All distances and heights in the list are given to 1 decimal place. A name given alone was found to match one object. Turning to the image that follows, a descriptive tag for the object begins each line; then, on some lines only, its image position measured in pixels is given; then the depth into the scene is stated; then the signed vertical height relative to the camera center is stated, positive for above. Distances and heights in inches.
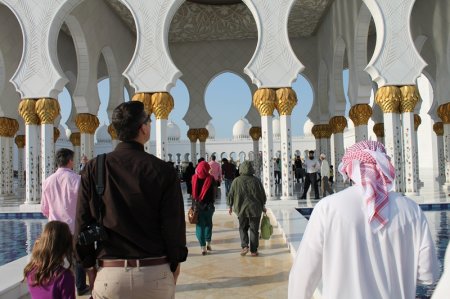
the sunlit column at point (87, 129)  395.2 +35.4
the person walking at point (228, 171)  385.7 -7.5
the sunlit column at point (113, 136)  447.9 +31.9
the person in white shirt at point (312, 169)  321.4 -6.0
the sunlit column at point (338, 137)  445.8 +25.7
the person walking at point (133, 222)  54.6 -7.7
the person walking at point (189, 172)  343.6 -7.0
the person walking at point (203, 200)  155.9 -13.7
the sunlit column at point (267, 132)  291.6 +21.3
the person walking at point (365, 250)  48.3 -10.5
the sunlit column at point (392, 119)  279.6 +27.5
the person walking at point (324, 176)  316.8 -11.6
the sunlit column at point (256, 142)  517.3 +25.6
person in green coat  152.9 -14.5
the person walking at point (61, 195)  106.2 -7.2
